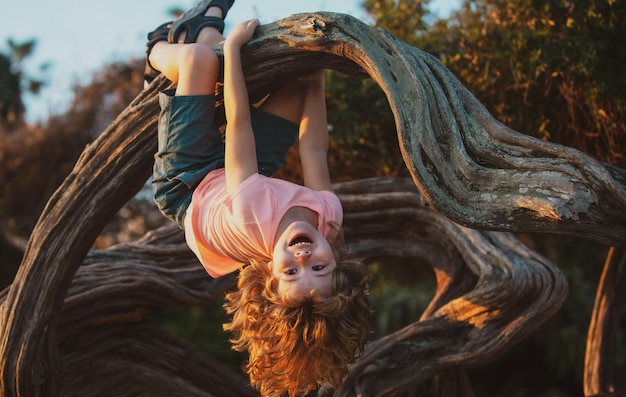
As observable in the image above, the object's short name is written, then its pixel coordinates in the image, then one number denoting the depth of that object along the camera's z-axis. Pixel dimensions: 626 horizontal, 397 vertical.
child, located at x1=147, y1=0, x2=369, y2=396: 3.60
